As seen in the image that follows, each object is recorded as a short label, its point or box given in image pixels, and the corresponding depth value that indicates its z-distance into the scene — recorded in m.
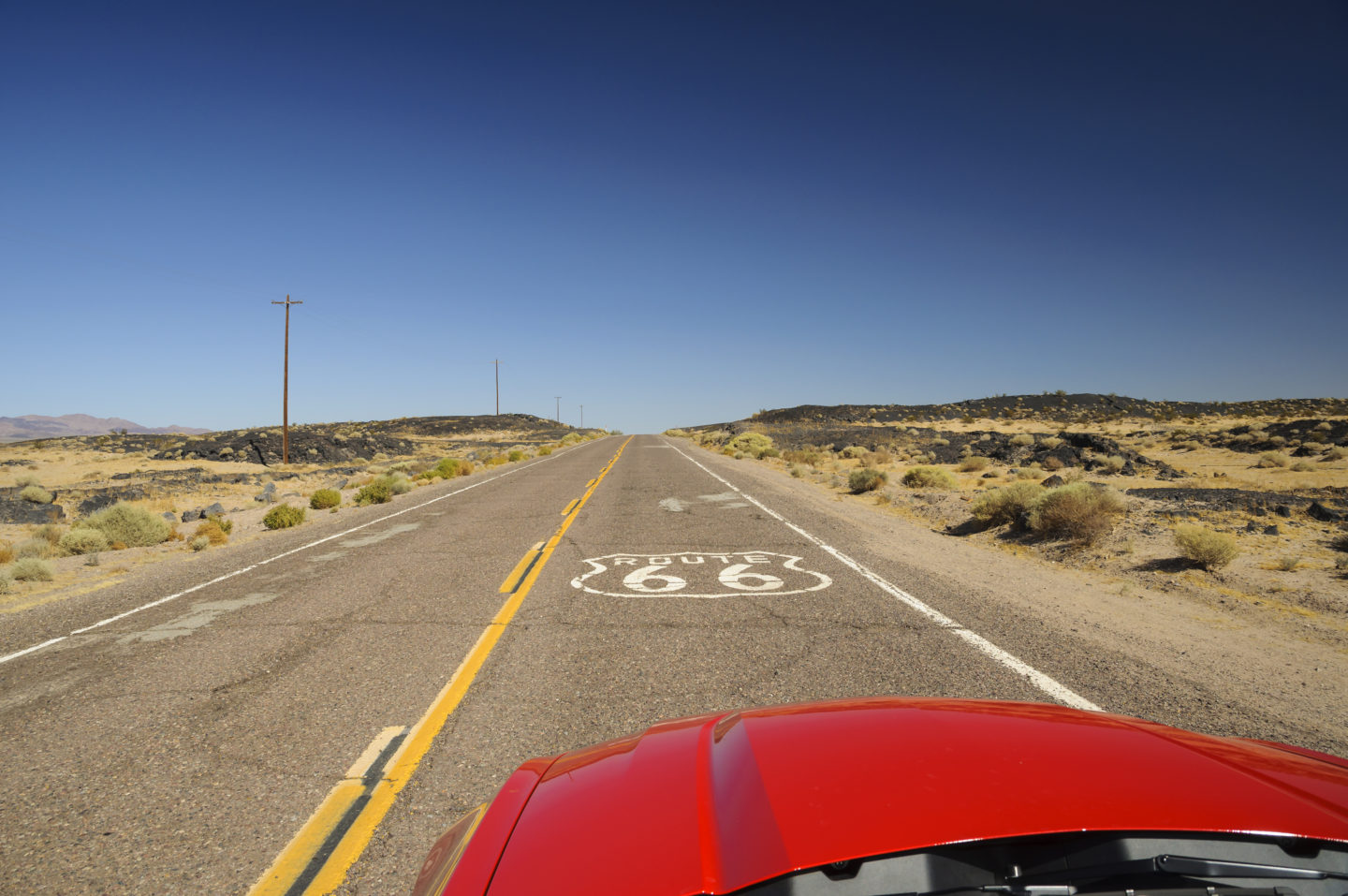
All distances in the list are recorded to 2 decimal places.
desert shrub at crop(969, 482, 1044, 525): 11.86
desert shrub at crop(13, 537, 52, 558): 11.58
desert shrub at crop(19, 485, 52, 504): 22.14
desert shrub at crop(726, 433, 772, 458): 40.67
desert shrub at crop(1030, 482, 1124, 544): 10.54
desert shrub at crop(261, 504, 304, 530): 14.56
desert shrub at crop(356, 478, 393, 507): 18.53
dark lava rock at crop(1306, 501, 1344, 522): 11.94
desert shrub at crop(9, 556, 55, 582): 9.62
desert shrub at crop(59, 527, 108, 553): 12.11
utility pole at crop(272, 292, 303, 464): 36.53
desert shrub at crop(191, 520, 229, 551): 12.62
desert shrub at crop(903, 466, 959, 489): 19.70
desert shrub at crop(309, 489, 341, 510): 17.95
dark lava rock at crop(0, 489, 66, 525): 18.20
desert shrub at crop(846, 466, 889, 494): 19.41
